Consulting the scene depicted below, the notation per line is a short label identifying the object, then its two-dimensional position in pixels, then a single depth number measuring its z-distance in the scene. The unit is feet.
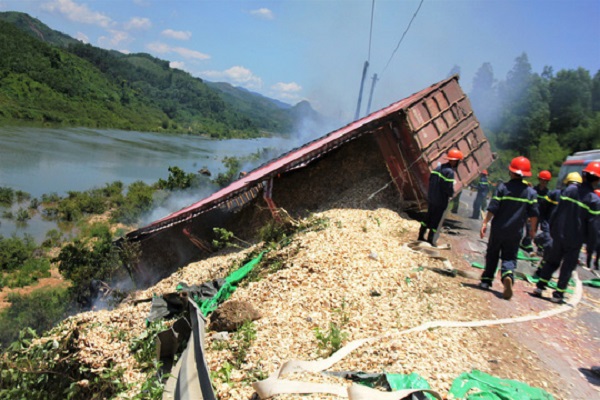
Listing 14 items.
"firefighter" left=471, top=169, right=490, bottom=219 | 38.24
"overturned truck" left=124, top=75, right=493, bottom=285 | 27.12
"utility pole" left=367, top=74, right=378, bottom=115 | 84.38
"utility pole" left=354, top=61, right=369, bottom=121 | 78.84
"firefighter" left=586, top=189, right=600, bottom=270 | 17.57
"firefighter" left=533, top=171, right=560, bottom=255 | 25.05
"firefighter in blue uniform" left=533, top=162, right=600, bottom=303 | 17.58
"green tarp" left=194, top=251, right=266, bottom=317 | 17.52
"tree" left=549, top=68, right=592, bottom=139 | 141.18
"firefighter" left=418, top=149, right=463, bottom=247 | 22.16
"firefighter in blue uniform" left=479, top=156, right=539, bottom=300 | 17.47
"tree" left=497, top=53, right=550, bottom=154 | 136.05
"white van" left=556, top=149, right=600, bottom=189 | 40.78
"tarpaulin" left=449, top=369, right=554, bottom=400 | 10.11
